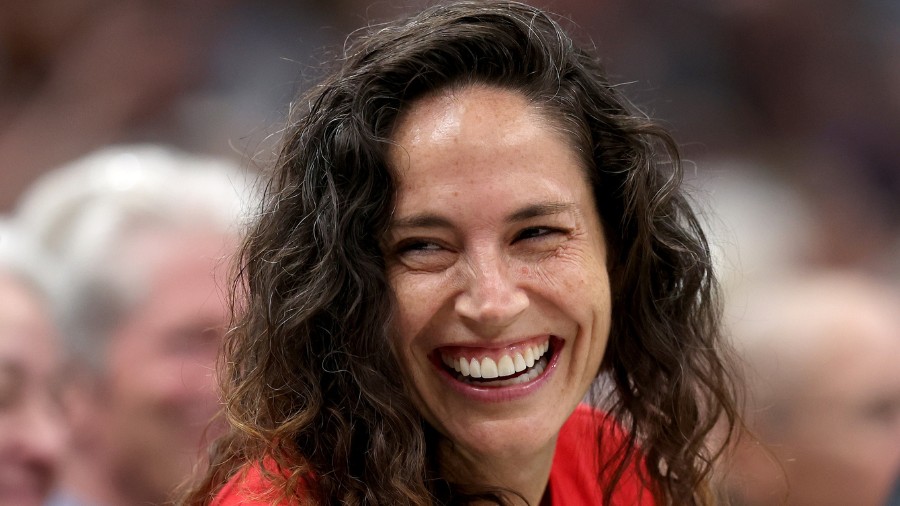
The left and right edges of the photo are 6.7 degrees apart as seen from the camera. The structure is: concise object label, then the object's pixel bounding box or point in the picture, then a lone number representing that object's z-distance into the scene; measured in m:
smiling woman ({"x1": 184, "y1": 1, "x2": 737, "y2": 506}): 3.78
